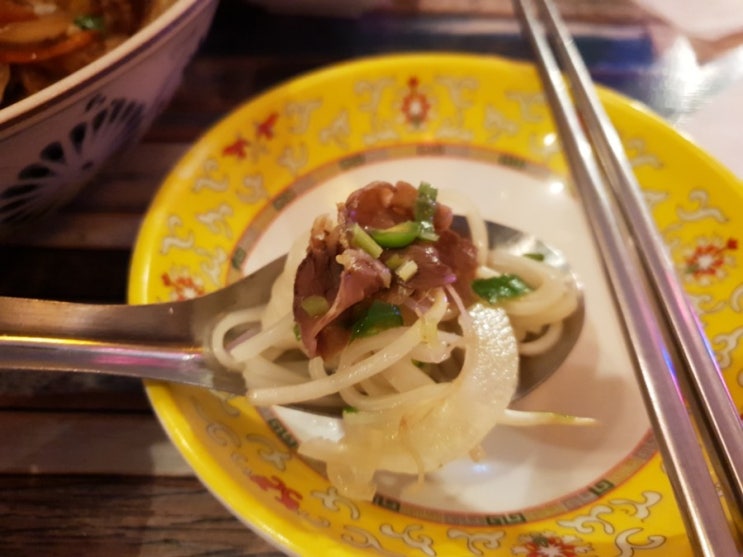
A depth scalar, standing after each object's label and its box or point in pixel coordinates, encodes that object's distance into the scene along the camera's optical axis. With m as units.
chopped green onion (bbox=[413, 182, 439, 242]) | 0.17
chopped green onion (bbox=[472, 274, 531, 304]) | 0.18
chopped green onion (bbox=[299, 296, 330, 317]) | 0.16
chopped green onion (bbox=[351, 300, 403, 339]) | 0.16
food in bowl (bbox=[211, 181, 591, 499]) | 0.16
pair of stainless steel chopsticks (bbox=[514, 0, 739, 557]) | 0.13
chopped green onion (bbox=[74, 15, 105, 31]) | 0.19
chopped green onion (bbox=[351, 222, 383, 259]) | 0.16
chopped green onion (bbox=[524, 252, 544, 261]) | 0.20
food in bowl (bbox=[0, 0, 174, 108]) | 0.18
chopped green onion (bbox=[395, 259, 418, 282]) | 0.16
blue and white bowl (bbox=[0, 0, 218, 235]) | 0.15
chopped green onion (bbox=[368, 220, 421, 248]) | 0.16
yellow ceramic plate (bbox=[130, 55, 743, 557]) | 0.15
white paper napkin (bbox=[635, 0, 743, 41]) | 0.28
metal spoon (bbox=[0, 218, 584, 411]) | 0.14
